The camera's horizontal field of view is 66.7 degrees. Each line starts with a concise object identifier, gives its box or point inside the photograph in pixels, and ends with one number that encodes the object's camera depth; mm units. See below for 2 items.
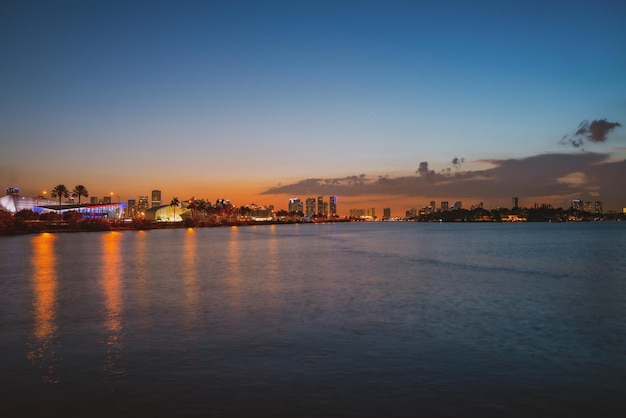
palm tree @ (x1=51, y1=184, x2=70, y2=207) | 174250
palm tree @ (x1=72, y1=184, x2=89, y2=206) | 182800
